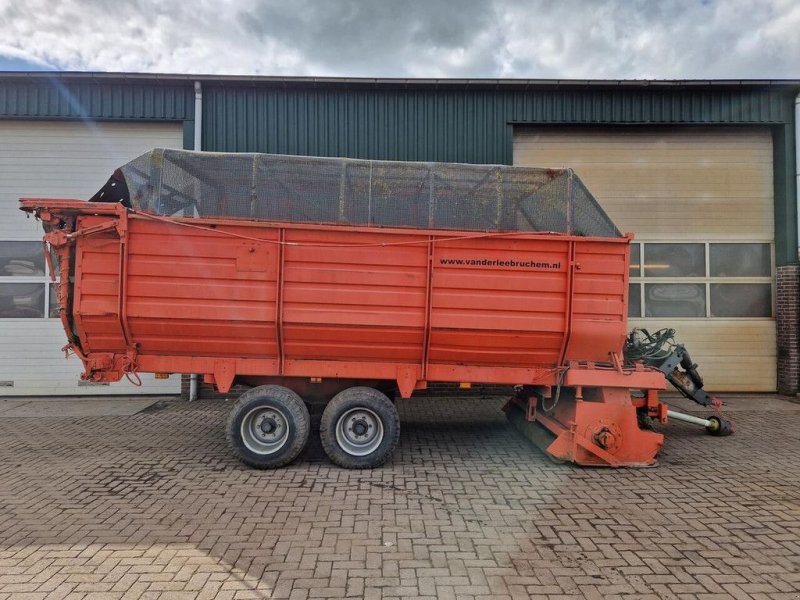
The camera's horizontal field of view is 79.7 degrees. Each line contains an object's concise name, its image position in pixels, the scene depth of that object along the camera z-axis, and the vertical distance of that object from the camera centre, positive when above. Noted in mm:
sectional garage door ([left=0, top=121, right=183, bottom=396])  8688 +1602
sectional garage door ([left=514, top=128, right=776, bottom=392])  9109 +1701
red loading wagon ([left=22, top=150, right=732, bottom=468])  4789 +239
